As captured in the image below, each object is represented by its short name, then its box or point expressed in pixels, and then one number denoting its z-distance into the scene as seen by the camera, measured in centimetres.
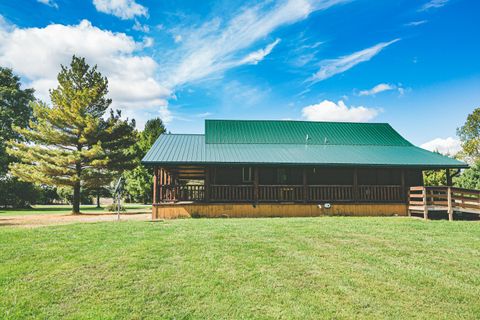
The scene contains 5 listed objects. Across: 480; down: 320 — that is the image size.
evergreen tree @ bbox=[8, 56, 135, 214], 2098
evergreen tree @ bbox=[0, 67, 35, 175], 3584
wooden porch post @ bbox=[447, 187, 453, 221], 1489
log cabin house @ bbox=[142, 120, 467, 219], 1636
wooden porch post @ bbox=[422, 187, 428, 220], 1531
